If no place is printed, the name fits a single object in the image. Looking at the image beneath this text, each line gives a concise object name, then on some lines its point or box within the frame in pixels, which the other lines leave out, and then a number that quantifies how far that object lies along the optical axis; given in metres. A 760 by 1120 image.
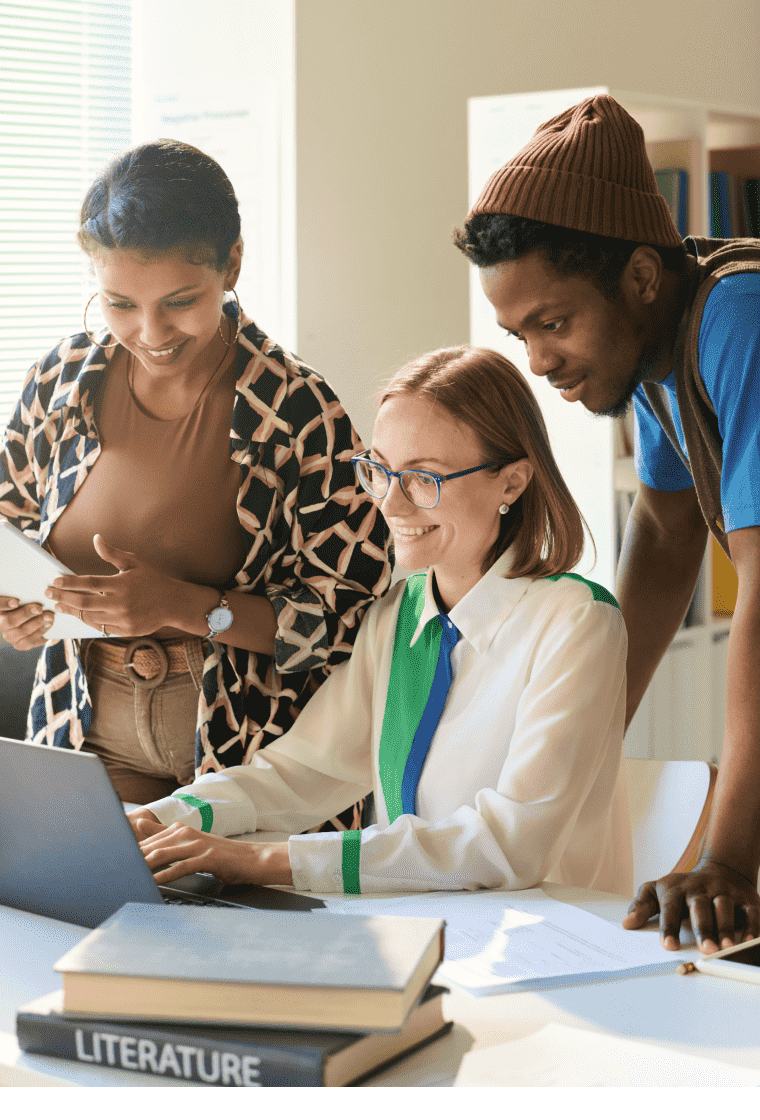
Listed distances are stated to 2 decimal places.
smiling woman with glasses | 1.43
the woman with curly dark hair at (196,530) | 1.58
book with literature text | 0.79
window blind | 3.51
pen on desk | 1.05
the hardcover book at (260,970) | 0.80
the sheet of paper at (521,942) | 1.06
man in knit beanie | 1.40
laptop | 1.09
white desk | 0.87
